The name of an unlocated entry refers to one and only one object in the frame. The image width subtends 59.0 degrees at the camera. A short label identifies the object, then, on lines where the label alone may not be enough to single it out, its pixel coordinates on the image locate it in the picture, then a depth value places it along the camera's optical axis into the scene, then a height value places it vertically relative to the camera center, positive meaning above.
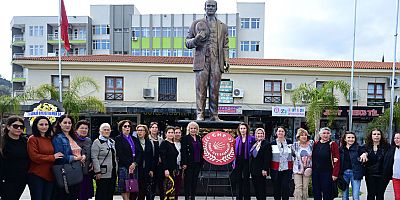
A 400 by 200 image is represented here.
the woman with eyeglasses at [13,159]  4.59 -0.88
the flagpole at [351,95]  17.35 +0.02
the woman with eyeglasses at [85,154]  5.27 -0.92
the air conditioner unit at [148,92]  21.38 +0.06
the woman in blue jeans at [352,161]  5.89 -1.10
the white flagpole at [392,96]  16.09 -0.01
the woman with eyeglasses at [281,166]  6.07 -1.23
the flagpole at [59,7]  15.45 +3.70
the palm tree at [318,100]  17.36 -0.25
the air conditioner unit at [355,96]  21.11 -0.03
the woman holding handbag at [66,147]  4.89 -0.77
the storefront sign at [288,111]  19.44 -0.91
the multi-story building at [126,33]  39.78 +7.03
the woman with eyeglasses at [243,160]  6.12 -1.14
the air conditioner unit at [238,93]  21.31 +0.07
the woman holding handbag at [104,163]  5.27 -1.06
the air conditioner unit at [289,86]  21.34 +0.52
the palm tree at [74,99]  15.62 -0.32
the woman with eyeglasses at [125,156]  5.52 -0.99
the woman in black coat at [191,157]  6.04 -1.09
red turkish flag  15.59 +2.95
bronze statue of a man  7.39 +0.82
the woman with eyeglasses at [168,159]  5.85 -1.10
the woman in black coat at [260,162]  5.99 -1.15
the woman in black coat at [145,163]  5.75 -1.15
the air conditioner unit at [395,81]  21.34 +0.87
